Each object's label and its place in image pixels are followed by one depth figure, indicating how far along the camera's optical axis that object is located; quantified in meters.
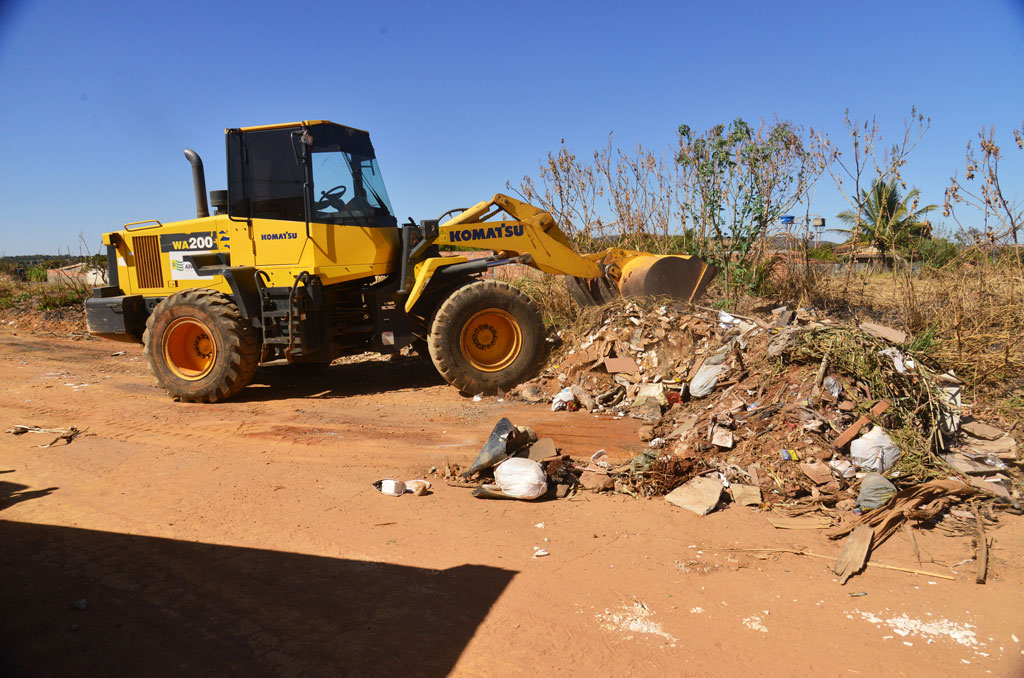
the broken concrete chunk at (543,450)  5.27
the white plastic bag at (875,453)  4.70
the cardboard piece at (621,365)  7.34
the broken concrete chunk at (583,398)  7.05
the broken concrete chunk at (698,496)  4.53
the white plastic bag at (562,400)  7.11
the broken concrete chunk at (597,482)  4.93
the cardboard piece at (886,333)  5.76
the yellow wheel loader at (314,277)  7.45
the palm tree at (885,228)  8.77
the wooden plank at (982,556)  3.57
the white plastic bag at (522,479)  4.73
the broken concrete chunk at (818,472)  4.67
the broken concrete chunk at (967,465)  4.69
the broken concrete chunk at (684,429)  5.61
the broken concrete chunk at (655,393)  6.70
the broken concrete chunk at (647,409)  6.52
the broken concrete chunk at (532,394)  7.52
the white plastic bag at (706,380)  6.29
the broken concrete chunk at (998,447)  4.88
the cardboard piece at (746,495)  4.62
